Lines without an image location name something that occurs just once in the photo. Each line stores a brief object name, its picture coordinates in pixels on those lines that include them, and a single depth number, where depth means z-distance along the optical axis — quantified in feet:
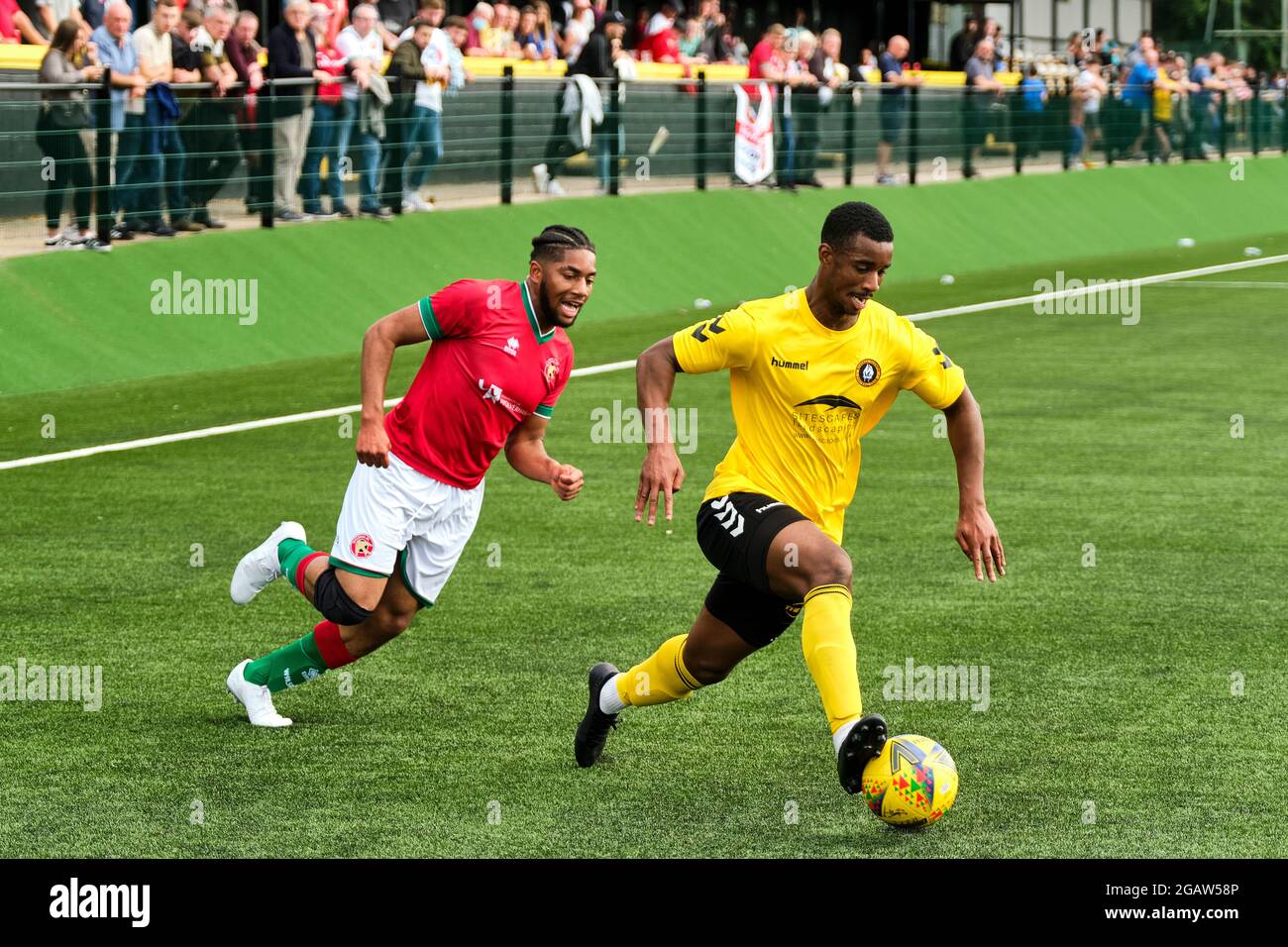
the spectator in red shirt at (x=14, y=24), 61.82
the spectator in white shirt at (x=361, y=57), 68.28
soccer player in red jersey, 24.70
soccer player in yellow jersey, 22.39
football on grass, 21.47
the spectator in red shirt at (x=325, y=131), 67.41
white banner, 88.17
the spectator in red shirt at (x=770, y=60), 89.61
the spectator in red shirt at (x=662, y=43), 93.40
